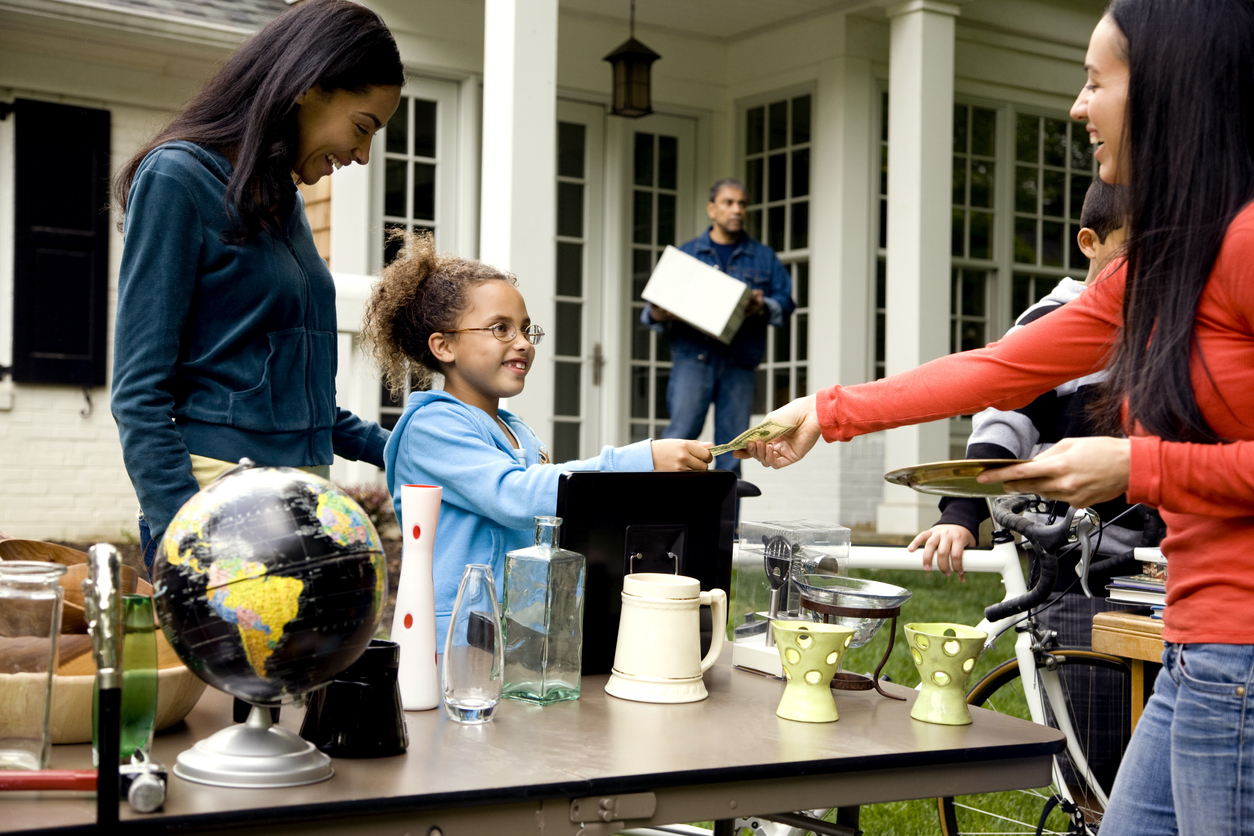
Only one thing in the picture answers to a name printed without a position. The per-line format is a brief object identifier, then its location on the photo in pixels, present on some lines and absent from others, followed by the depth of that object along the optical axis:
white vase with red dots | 1.79
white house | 7.16
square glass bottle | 1.93
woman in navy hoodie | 2.16
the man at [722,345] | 7.58
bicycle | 2.87
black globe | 1.34
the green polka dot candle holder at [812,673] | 1.89
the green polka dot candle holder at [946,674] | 1.92
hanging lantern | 7.84
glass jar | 1.43
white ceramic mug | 1.98
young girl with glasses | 2.37
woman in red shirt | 1.51
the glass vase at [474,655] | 1.76
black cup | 1.56
